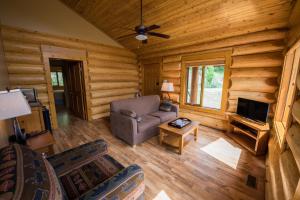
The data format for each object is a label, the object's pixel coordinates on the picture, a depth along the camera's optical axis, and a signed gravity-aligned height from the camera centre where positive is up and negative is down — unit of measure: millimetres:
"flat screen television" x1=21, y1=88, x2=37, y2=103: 2966 -300
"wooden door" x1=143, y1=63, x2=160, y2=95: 5367 +78
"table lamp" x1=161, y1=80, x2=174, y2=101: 4332 -211
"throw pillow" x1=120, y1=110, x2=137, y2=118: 2871 -732
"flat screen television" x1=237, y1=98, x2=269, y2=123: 2605 -628
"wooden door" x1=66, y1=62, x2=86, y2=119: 4473 -275
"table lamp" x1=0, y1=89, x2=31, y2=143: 1154 -219
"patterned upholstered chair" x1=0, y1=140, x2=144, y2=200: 687 -840
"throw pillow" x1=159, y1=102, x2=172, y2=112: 3920 -794
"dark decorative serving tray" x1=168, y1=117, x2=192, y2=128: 2725 -920
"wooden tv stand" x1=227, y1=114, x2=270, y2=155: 2461 -1099
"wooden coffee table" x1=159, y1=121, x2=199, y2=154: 2502 -1045
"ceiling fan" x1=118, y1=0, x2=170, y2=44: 2393 +938
